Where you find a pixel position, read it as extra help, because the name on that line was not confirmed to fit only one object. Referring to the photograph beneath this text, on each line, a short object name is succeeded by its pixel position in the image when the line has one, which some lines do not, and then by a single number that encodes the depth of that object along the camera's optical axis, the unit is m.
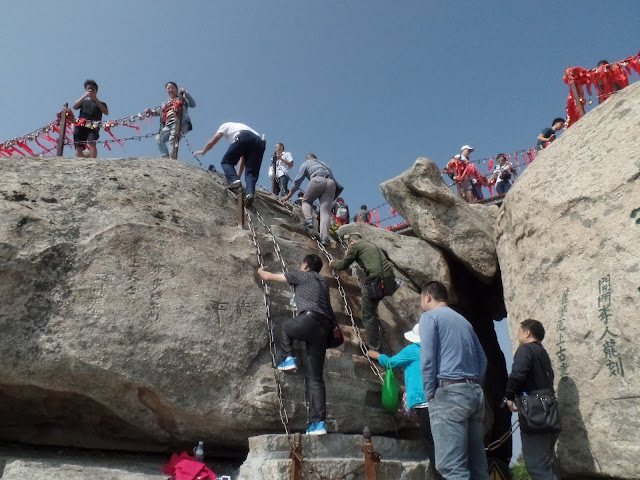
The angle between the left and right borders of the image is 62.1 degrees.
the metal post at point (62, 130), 10.09
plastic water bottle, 6.05
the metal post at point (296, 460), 5.20
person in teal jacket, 5.72
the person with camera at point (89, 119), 10.12
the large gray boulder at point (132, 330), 5.70
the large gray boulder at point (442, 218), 9.80
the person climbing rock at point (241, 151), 8.80
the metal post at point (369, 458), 5.50
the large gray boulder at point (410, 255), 9.65
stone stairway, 5.27
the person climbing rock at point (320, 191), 9.33
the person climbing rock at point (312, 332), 5.77
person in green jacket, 7.56
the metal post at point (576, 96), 9.98
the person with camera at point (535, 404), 5.63
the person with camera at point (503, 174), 14.35
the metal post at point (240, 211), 7.98
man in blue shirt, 4.59
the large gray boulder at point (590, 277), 6.05
